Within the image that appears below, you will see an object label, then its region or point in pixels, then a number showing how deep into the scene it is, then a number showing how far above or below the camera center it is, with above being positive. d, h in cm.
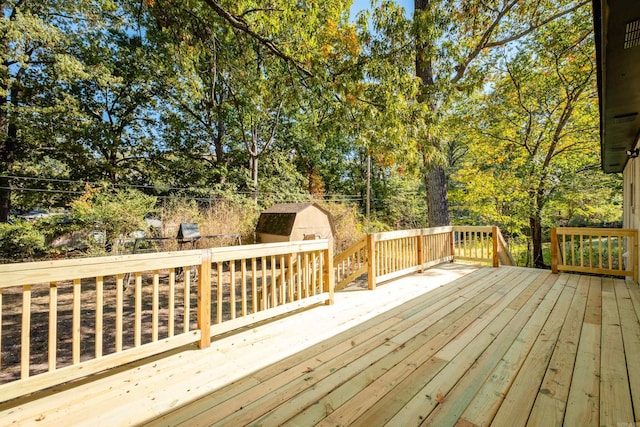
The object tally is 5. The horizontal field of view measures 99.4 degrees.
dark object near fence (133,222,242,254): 708 -50
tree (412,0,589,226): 433 +345
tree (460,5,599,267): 681 +268
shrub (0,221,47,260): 687 -56
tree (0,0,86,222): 867 +503
